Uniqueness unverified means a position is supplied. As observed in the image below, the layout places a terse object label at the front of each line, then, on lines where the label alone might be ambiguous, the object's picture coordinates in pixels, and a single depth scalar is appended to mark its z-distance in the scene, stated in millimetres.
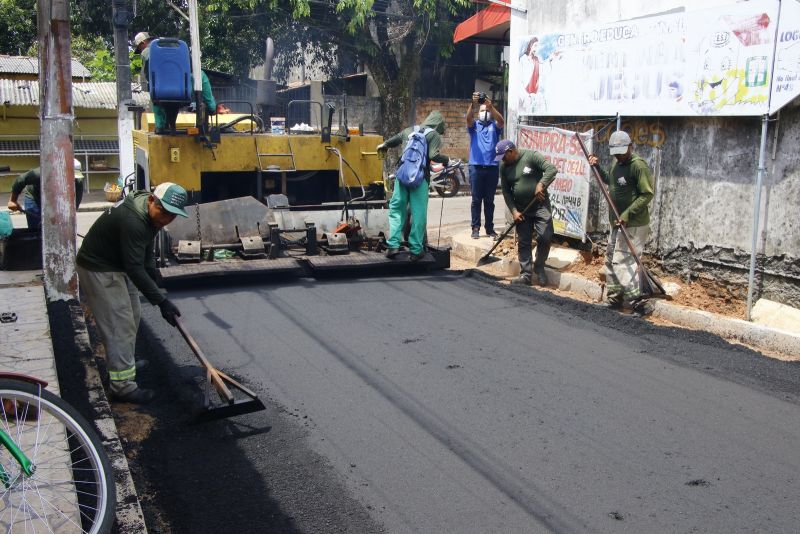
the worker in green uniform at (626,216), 7105
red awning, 13617
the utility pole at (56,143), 6406
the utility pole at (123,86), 13172
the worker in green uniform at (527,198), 8242
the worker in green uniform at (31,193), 8304
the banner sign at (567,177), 8836
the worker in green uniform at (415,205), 8406
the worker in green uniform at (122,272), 4602
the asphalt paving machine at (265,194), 8172
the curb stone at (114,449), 3299
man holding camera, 9969
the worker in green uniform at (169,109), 8641
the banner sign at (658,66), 6684
